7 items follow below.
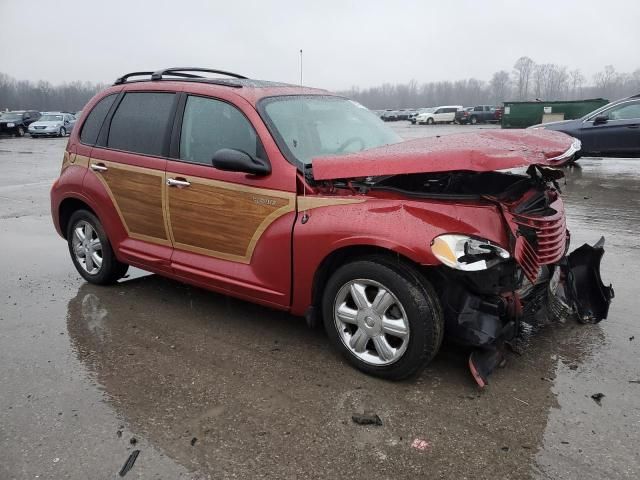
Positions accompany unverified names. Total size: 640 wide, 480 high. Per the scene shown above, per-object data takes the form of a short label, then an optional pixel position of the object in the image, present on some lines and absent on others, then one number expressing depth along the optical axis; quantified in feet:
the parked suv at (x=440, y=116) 167.12
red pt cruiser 10.09
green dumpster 89.25
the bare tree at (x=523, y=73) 439.63
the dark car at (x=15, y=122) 112.98
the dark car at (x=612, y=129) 39.88
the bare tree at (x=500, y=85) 447.01
